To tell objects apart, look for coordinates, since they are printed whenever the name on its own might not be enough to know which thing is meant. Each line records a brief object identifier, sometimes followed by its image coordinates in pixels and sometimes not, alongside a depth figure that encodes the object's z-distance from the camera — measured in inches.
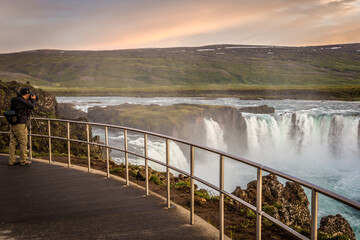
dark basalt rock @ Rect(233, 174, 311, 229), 401.1
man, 344.2
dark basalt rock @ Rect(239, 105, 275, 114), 2113.4
